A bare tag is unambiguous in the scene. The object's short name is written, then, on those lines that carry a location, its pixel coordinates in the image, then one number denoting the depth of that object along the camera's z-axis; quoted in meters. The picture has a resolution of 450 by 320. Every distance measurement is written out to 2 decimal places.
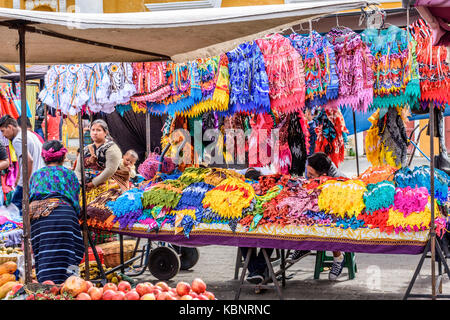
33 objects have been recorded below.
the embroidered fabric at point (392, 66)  4.88
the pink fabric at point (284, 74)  5.13
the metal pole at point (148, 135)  8.20
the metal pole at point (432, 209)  4.36
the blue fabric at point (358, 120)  7.69
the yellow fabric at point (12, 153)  6.51
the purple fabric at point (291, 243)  4.58
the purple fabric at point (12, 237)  5.05
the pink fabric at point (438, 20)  3.47
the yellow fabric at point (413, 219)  4.46
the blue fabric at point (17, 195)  6.32
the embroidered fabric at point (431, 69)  4.73
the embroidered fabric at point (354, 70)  4.97
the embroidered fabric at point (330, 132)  6.85
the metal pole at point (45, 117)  7.35
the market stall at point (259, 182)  4.70
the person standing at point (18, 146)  6.38
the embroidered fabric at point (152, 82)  5.66
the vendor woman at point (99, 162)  5.76
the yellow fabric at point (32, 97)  9.46
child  7.91
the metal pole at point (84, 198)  5.15
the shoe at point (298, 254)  6.18
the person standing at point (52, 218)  4.74
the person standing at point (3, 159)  5.91
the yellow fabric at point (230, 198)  5.02
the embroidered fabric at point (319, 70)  5.04
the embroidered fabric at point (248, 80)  5.21
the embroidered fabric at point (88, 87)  5.53
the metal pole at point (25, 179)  3.57
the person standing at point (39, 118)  10.05
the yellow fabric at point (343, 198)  4.73
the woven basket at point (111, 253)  6.29
